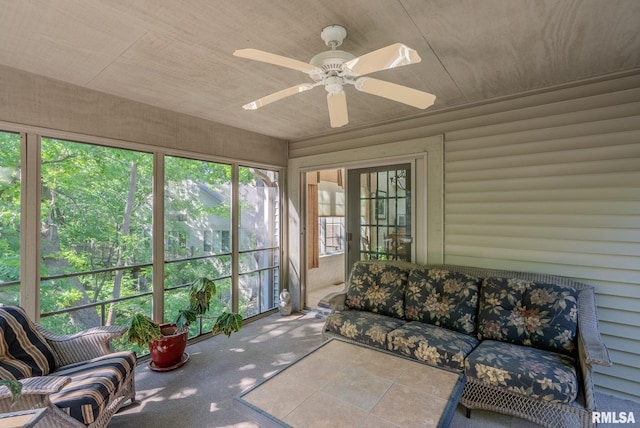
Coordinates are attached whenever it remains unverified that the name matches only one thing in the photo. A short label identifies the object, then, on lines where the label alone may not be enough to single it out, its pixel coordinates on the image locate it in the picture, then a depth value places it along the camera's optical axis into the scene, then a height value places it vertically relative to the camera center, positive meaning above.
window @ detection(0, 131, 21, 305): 2.30 -0.01
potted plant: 2.53 -1.11
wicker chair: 1.54 -1.00
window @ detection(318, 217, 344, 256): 6.36 -0.44
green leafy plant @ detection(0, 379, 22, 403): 1.18 -0.69
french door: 3.61 +0.02
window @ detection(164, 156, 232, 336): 3.35 -0.15
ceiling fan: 1.40 +0.77
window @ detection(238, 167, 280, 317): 4.16 -0.37
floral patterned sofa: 1.90 -1.00
